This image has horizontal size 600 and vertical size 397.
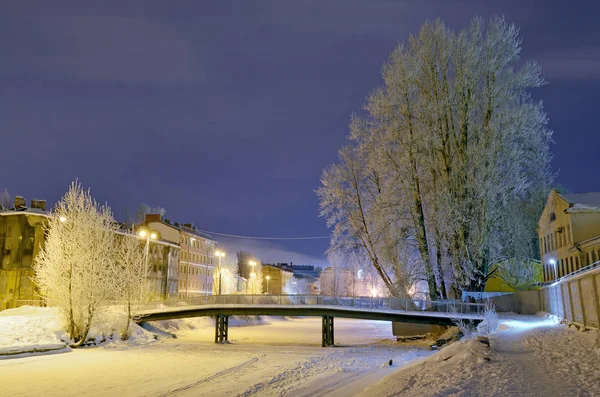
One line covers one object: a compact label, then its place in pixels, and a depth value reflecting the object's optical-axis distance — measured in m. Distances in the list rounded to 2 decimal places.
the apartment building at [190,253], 77.31
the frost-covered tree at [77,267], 37.03
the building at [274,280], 147.54
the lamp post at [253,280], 109.16
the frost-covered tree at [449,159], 32.03
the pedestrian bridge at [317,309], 36.69
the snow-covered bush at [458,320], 30.44
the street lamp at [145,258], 43.22
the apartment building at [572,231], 38.03
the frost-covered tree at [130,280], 41.91
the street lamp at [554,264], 45.09
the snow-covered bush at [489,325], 24.30
